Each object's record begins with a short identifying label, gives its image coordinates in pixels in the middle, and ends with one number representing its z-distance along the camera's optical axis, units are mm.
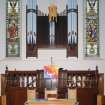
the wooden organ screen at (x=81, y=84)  7672
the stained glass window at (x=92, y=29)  8255
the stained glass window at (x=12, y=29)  8241
